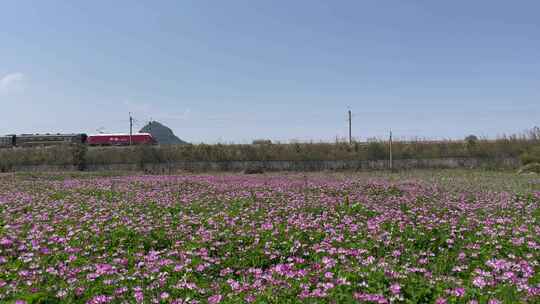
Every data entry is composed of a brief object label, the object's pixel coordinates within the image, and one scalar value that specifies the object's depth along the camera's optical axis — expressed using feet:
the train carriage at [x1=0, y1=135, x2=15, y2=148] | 228.63
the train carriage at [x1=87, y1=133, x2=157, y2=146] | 230.34
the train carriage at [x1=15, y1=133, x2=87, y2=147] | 226.38
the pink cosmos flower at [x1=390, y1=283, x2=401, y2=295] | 14.07
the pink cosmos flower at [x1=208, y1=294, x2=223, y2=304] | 13.85
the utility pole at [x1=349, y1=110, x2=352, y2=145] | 222.81
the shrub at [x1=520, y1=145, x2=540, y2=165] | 139.66
